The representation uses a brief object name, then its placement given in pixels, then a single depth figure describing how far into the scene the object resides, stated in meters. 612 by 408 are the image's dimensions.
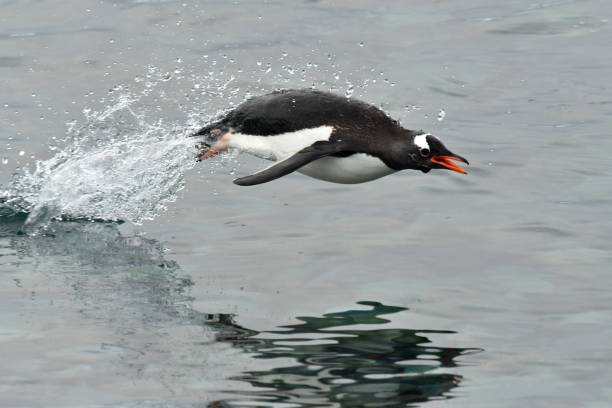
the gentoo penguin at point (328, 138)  18.00
